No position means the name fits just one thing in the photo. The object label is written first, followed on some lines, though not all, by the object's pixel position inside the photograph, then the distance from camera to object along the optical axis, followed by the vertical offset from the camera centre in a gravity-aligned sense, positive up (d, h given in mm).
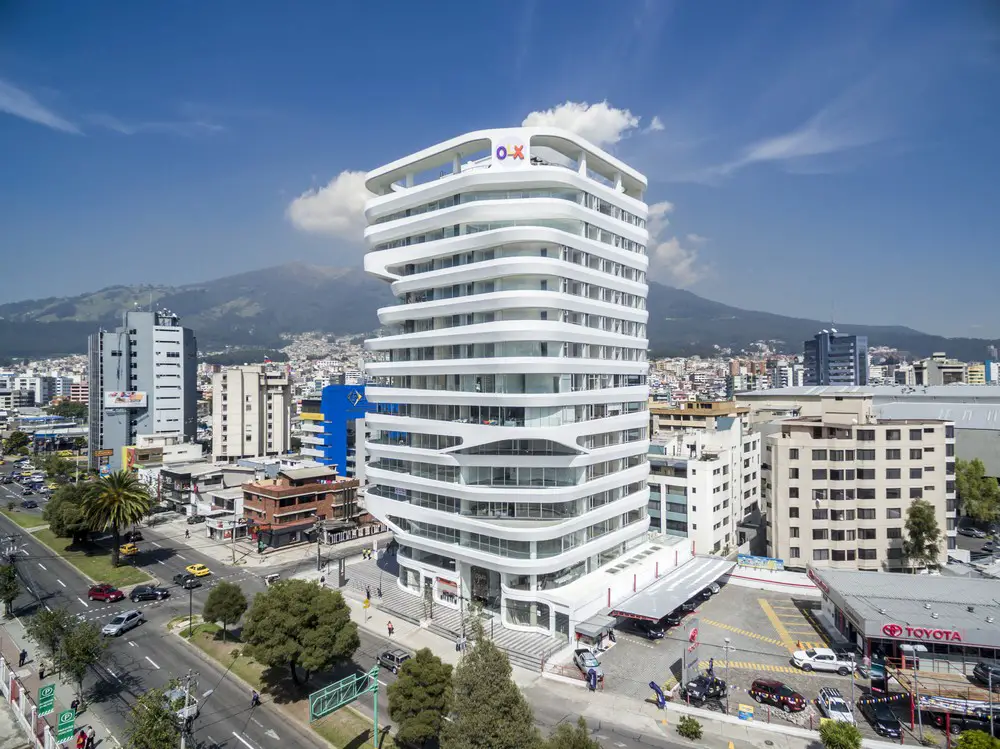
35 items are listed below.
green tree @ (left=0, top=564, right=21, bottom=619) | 46219 -16355
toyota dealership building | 36688 -15582
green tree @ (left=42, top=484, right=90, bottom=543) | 65812 -15087
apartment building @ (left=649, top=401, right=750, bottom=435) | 108000 -6063
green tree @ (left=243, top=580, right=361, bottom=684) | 33312 -14527
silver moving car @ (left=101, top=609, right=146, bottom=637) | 44997 -19138
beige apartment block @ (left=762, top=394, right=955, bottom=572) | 58344 -11026
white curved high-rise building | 44156 +563
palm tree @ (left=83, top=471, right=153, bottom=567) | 60812 -12926
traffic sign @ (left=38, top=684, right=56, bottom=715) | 31312 -17191
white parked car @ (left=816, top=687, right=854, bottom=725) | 32216 -18445
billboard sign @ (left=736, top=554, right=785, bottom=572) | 57625 -18188
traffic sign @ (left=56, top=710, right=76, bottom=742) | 28484 -16958
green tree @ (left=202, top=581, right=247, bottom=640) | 43062 -16668
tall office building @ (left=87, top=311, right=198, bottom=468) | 121188 -15
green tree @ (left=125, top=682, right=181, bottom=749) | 25688 -15488
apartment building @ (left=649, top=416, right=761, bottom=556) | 63469 -11842
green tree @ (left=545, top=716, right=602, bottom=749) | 22156 -13806
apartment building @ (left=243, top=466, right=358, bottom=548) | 69812 -14985
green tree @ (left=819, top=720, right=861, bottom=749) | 27328 -16864
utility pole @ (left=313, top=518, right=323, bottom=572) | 70112 -18085
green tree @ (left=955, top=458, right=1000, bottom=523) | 74625 -14613
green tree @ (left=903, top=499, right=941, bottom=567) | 55031 -14705
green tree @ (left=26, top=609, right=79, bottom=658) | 36875 -15716
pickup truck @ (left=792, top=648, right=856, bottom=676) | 38312 -18695
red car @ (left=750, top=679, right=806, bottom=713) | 33656 -18530
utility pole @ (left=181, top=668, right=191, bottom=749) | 27078 -16372
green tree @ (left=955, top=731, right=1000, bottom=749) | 24609 -15471
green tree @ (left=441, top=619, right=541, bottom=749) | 23656 -13718
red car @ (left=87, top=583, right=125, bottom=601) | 52750 -19229
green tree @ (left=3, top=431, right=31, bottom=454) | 152000 -15325
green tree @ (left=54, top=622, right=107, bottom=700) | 34500 -16221
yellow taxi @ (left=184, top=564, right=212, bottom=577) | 59250 -19264
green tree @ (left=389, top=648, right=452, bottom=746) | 27797 -15590
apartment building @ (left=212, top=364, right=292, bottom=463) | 116312 -5703
